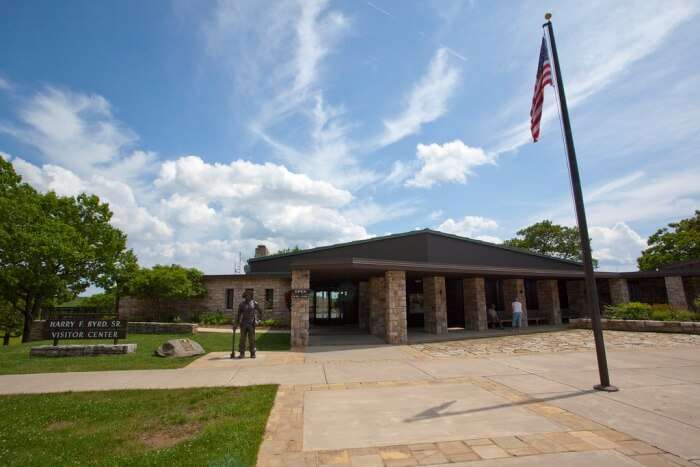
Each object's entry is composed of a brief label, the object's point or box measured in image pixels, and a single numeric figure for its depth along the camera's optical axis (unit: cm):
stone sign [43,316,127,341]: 1166
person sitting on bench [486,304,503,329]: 1853
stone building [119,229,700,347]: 1357
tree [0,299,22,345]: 2455
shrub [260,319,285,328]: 2181
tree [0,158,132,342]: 1669
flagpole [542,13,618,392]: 650
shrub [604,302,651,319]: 1700
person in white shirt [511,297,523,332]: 1791
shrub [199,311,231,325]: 2280
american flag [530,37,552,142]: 731
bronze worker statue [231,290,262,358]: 1062
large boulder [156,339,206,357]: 1080
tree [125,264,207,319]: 2195
